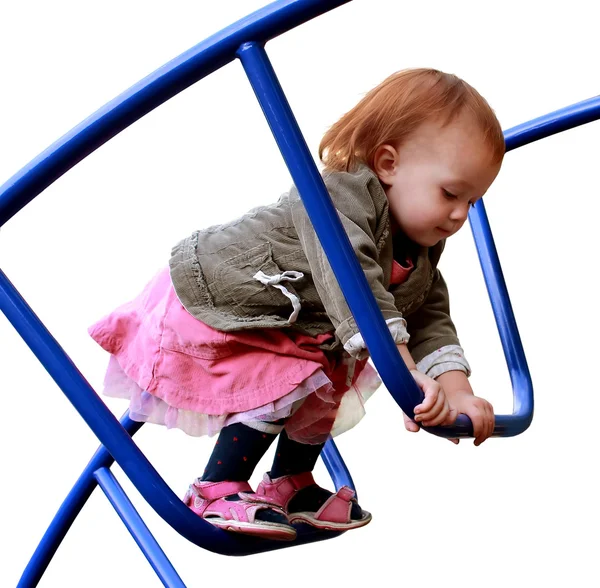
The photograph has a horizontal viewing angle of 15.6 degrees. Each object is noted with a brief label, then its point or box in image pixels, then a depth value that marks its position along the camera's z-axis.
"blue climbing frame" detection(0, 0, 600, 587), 2.06
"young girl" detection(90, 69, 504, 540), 2.21
